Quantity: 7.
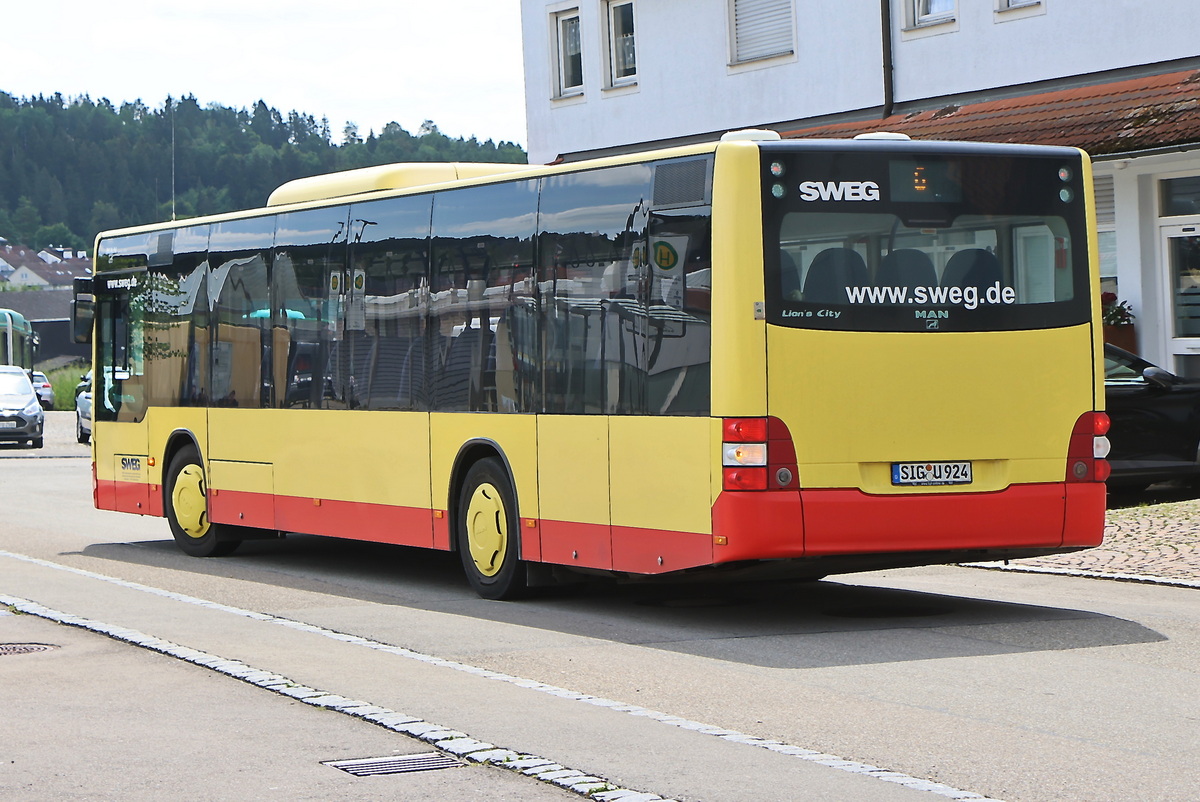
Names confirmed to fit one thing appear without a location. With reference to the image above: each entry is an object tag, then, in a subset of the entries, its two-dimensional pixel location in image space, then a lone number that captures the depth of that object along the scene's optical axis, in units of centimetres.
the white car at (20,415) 4109
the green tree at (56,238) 18062
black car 1848
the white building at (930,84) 2295
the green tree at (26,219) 18052
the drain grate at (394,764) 705
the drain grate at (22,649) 1036
